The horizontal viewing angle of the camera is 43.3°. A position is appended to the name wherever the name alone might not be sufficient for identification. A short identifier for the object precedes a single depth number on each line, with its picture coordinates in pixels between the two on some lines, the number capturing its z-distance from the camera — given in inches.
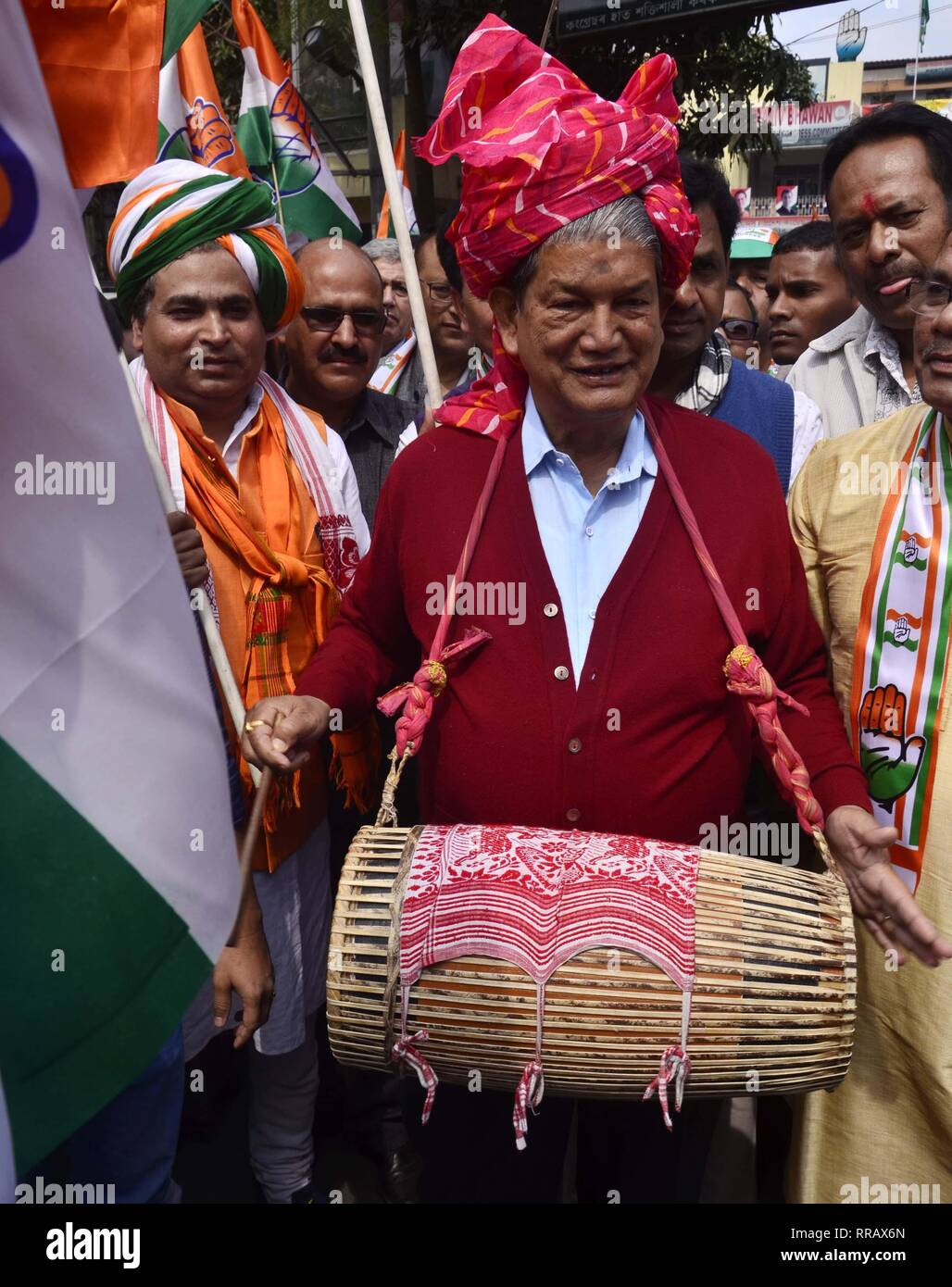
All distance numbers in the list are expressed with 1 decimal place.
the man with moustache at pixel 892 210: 112.6
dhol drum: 71.2
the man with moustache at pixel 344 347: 142.5
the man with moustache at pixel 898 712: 84.4
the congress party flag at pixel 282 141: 165.5
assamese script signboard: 220.5
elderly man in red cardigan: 80.9
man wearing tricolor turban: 106.1
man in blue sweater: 113.3
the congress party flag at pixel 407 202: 197.6
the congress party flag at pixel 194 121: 134.6
